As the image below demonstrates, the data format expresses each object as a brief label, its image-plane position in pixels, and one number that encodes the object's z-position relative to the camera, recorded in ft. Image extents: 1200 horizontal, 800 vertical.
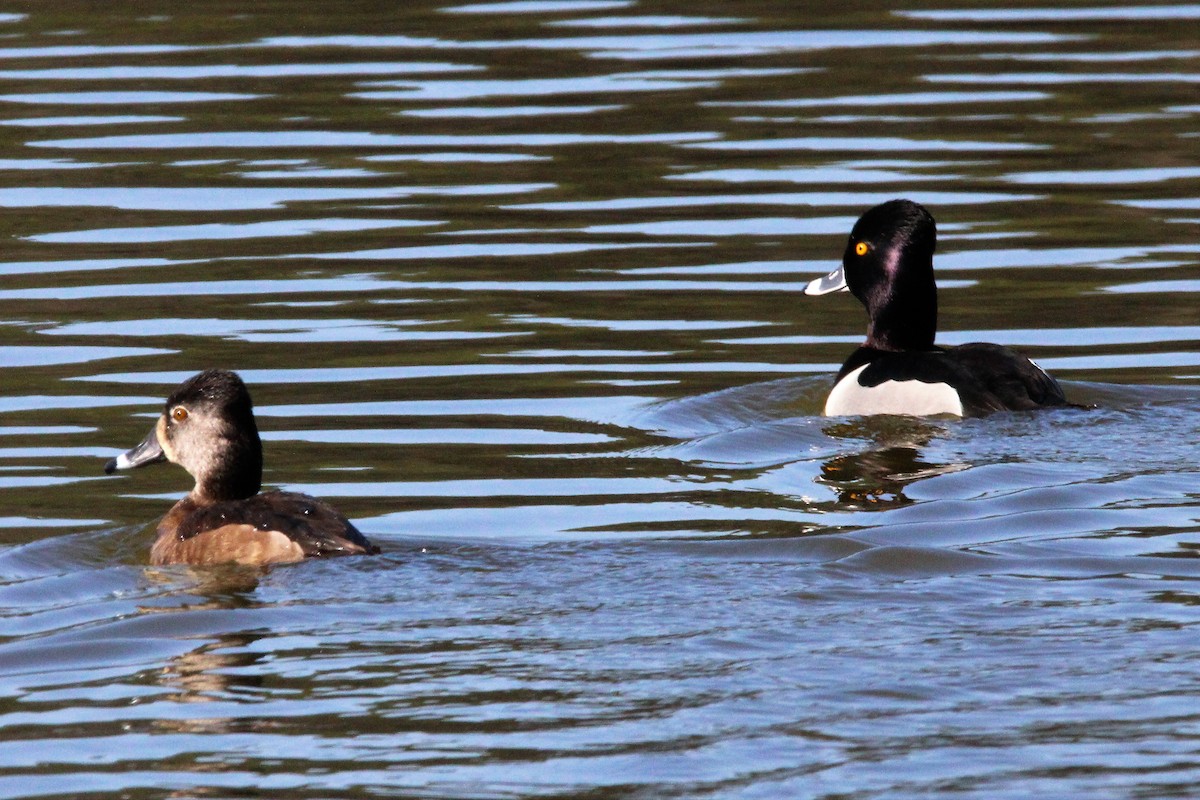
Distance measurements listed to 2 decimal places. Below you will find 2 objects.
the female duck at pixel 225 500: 55.31
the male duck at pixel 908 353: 72.79
